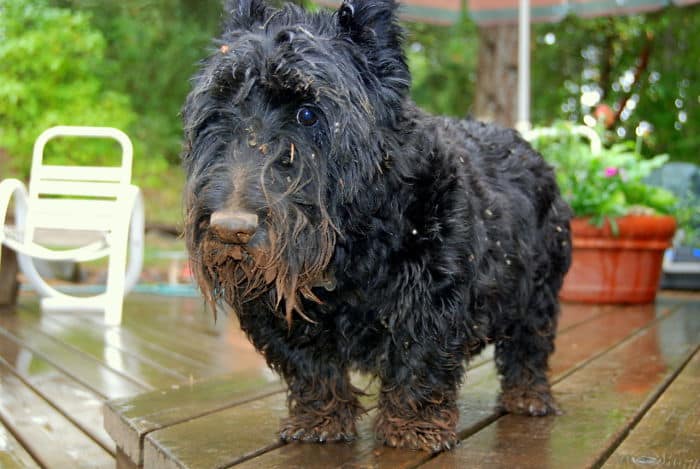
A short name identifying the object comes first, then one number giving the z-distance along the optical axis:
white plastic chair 4.60
